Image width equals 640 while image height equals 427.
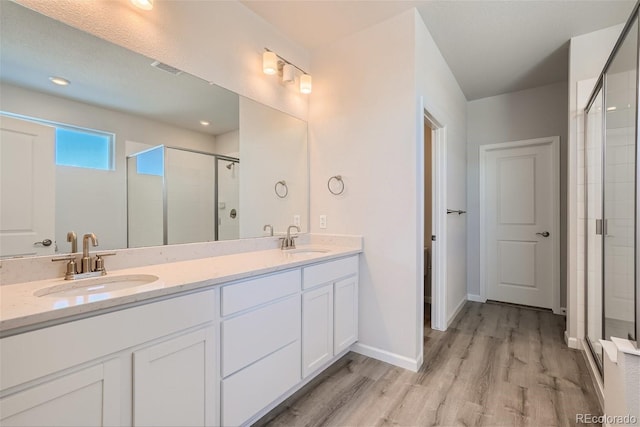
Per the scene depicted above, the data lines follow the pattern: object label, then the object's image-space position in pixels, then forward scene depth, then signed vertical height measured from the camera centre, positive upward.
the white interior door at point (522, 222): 3.39 -0.10
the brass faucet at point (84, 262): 1.25 -0.23
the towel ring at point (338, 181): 2.46 +0.26
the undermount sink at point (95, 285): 1.13 -0.32
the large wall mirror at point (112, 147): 1.22 +0.36
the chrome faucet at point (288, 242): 2.35 -0.24
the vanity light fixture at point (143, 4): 1.47 +1.09
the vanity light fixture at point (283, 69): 2.14 +1.16
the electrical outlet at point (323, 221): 2.57 -0.07
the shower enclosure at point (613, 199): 1.38 +0.09
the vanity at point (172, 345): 0.84 -0.51
